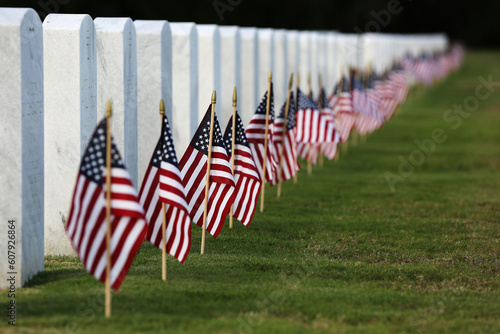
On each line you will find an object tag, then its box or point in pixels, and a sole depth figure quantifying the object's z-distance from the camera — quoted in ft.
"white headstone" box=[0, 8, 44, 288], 27.55
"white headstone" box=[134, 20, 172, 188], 39.22
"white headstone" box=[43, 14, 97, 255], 32.22
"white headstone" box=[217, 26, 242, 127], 54.13
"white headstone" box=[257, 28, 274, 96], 64.34
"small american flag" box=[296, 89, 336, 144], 51.80
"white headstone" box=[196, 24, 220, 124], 48.93
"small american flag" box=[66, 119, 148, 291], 24.31
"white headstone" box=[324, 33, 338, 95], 94.07
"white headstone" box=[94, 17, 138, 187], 34.40
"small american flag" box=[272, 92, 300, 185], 47.37
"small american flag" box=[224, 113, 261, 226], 37.11
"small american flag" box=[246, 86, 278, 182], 42.83
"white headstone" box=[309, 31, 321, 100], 85.40
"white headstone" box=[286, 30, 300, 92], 74.45
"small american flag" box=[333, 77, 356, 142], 66.39
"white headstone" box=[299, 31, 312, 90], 80.69
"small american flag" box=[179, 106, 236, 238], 33.55
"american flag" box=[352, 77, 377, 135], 69.97
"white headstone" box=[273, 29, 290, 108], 69.00
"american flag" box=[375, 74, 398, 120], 85.92
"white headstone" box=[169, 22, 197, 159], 44.62
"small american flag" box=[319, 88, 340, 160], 57.88
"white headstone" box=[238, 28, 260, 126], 59.72
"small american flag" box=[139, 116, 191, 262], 27.94
